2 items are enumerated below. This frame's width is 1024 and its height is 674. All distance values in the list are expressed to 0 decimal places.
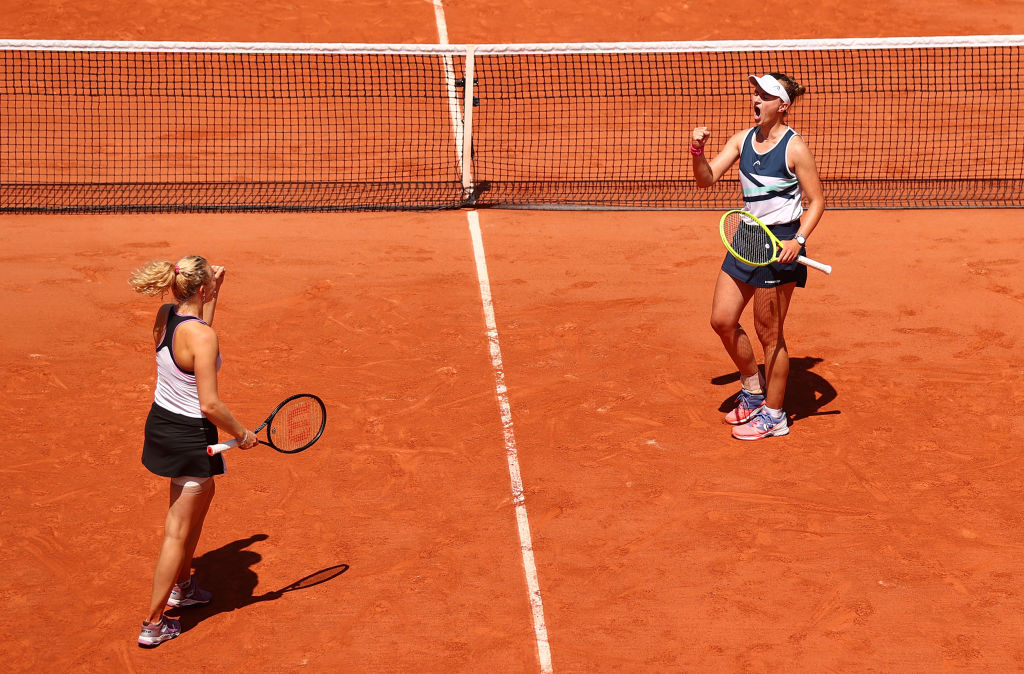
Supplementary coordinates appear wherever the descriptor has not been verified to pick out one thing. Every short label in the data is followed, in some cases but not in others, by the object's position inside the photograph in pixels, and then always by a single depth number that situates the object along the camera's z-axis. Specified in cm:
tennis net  2505
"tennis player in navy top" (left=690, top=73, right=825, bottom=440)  1354
